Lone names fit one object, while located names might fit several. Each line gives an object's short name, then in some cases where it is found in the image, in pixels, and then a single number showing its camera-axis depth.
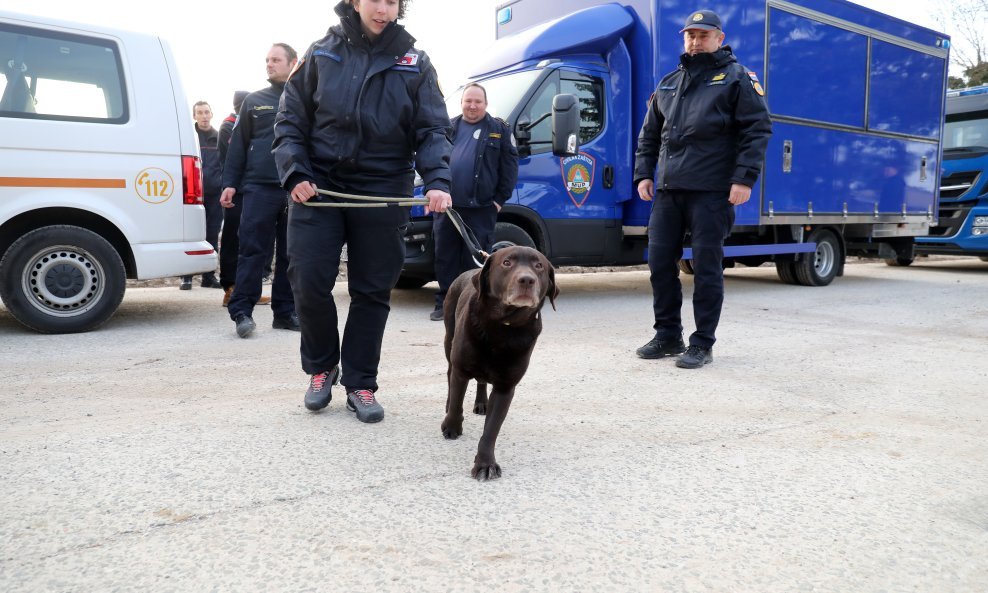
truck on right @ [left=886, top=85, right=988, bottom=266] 11.39
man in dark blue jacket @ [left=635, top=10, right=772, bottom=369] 4.18
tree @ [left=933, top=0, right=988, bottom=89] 25.94
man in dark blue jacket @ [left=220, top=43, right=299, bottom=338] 4.86
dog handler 2.87
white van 4.54
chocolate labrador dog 2.38
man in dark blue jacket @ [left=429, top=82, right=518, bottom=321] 5.54
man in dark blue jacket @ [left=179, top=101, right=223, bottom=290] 7.43
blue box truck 6.43
